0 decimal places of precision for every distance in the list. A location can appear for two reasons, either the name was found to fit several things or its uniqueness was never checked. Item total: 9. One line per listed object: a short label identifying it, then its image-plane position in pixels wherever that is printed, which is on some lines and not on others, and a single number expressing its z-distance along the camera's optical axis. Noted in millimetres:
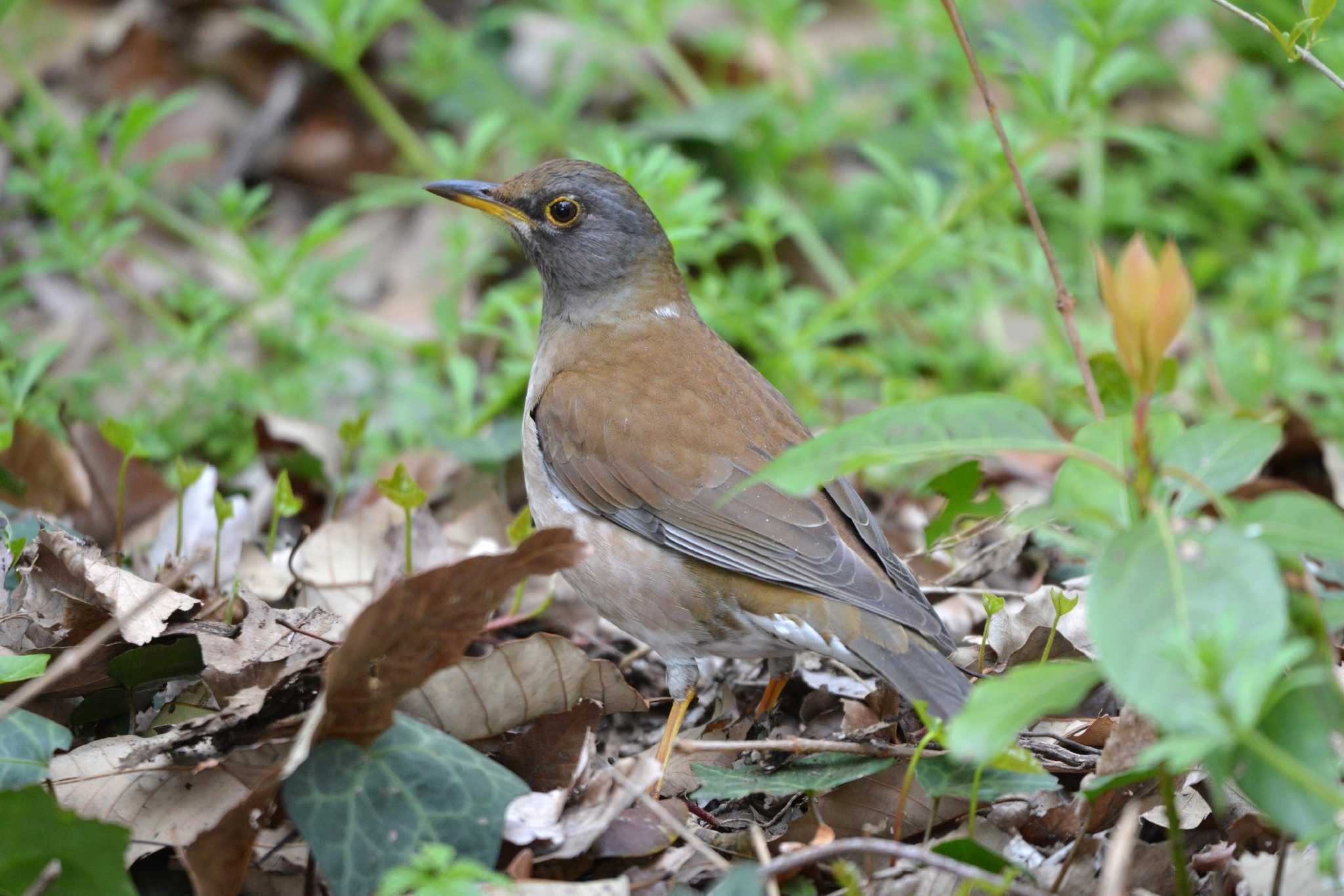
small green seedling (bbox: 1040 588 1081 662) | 7250
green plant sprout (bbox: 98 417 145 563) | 8492
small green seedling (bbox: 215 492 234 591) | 8266
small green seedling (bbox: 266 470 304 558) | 8508
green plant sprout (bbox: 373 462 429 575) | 8047
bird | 8039
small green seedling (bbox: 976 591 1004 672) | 7418
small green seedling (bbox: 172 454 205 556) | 8484
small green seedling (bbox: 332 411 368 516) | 9711
